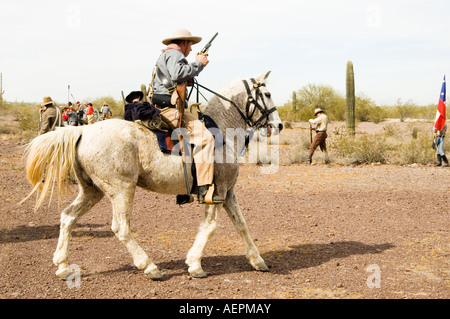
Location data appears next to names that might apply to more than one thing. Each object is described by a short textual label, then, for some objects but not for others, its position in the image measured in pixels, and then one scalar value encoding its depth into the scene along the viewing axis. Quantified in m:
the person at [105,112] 25.67
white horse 5.49
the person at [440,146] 15.52
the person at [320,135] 17.22
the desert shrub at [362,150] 17.00
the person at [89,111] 24.77
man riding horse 5.48
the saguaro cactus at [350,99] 21.36
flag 15.59
